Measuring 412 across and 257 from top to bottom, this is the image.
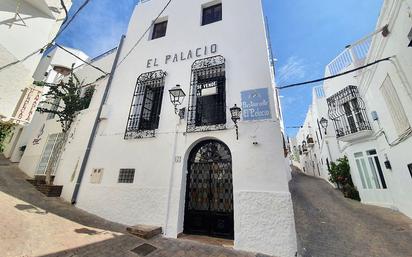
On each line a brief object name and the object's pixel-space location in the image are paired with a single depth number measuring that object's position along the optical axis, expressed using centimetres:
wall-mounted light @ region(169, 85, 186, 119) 631
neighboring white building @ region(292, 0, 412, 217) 573
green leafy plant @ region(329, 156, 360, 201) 1063
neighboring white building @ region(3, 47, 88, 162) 1184
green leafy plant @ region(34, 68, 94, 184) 889
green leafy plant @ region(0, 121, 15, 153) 750
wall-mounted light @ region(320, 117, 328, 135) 1312
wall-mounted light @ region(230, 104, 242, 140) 556
